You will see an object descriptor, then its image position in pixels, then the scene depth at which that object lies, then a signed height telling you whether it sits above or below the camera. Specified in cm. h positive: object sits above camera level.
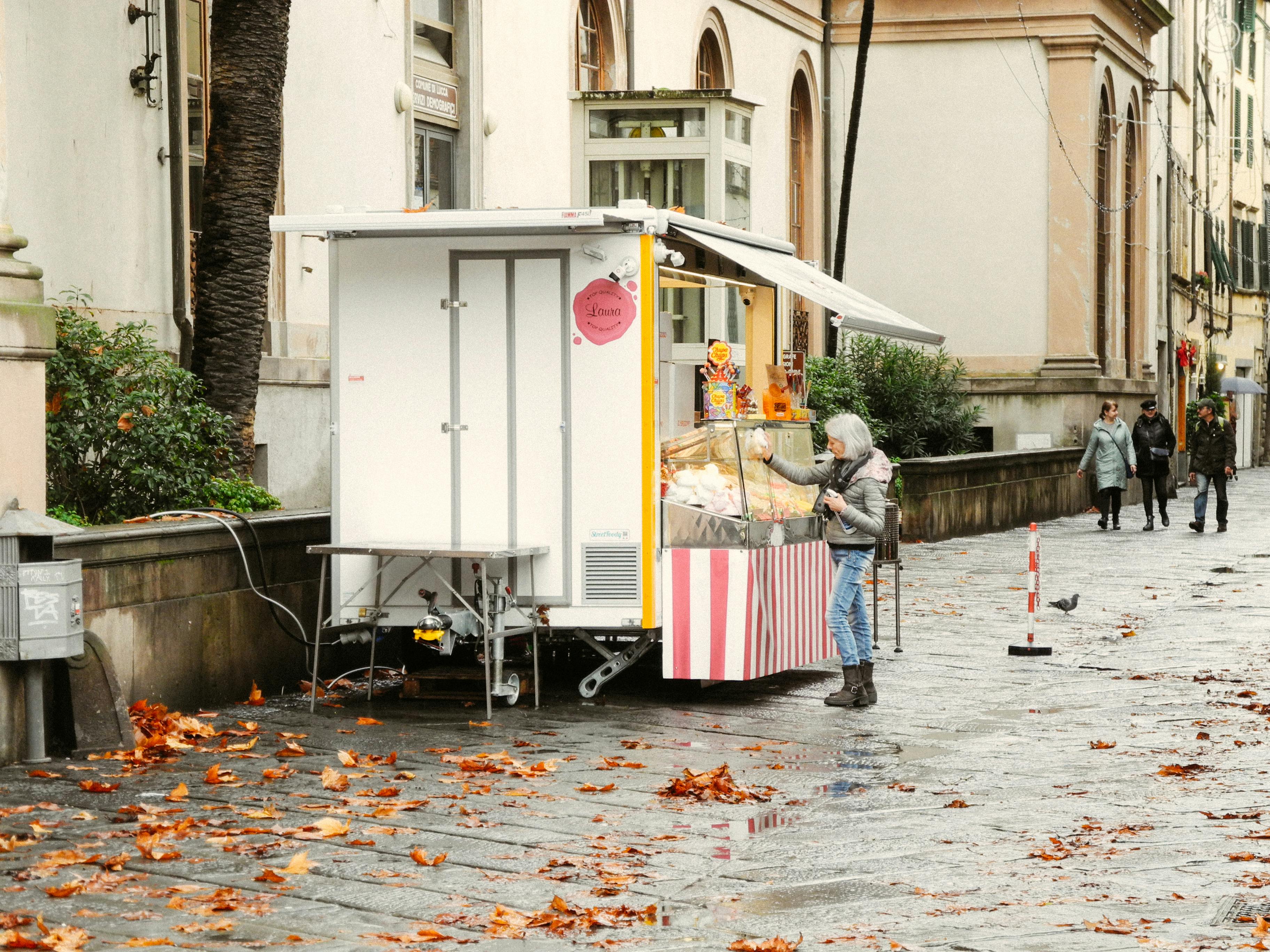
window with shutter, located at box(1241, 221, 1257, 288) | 5644 +588
